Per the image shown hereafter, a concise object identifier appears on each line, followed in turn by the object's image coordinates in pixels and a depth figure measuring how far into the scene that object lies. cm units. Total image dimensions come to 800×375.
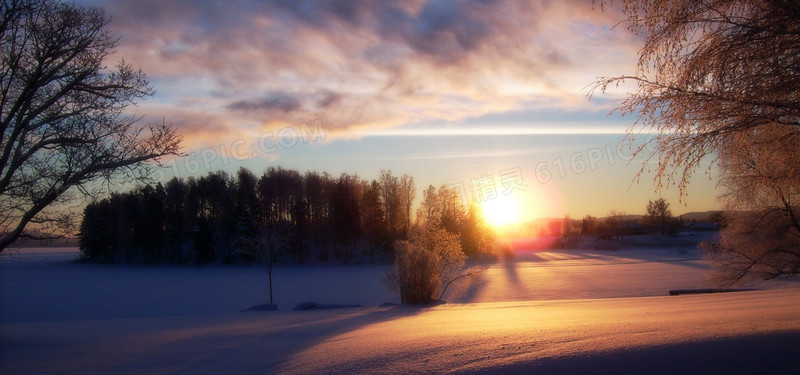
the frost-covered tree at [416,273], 2766
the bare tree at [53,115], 1037
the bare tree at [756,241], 3238
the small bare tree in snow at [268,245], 3988
